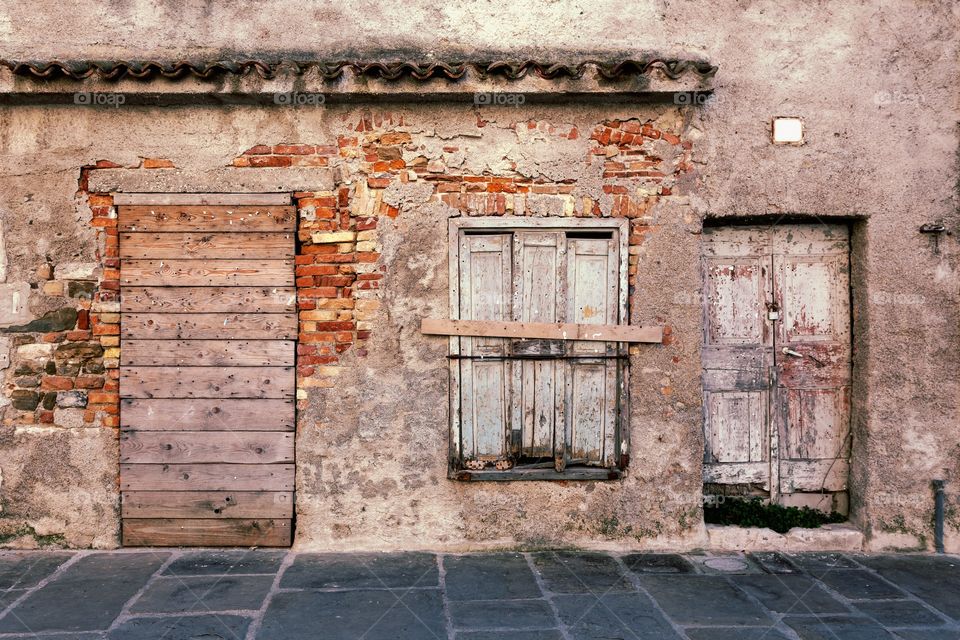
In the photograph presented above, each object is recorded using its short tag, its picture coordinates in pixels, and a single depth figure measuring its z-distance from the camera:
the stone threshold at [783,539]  4.23
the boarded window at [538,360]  4.20
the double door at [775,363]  4.43
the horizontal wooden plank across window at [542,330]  4.16
